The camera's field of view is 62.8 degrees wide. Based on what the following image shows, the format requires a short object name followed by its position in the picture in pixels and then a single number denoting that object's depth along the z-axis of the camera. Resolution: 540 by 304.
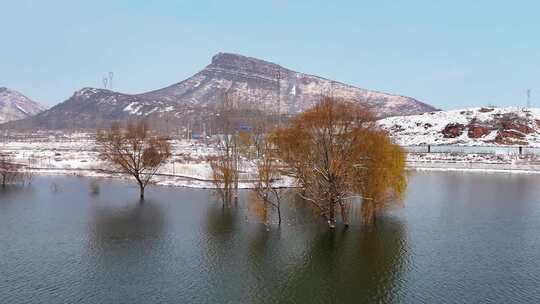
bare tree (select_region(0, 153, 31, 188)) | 65.56
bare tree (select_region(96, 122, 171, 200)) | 57.68
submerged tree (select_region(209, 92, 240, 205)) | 49.88
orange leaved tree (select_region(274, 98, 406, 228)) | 36.41
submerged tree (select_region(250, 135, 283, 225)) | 39.50
